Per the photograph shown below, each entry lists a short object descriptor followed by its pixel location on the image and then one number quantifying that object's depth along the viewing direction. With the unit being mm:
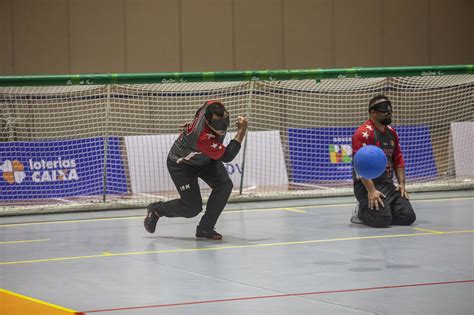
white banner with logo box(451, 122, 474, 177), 16359
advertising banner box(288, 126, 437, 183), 15867
